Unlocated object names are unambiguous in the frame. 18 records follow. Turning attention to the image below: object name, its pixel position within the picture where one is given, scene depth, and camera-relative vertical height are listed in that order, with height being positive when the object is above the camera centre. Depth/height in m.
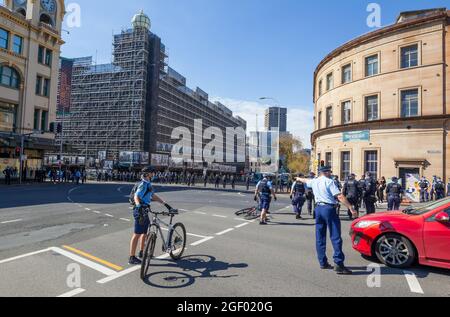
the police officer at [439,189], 19.28 -0.73
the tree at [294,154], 86.50 +5.74
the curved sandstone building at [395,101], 22.39 +6.26
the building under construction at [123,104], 63.72 +13.84
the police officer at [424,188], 20.34 -0.76
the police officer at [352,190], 12.03 -0.61
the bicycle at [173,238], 5.60 -1.39
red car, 5.30 -1.14
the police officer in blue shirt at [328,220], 5.36 -0.85
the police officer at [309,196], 13.05 -1.01
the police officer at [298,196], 12.32 -0.97
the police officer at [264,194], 10.83 -0.80
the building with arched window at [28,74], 30.89 +10.06
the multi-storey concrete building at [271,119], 188.38 +34.41
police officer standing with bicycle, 5.57 -0.77
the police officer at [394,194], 13.25 -0.81
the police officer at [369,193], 12.62 -0.75
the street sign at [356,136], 25.95 +3.50
